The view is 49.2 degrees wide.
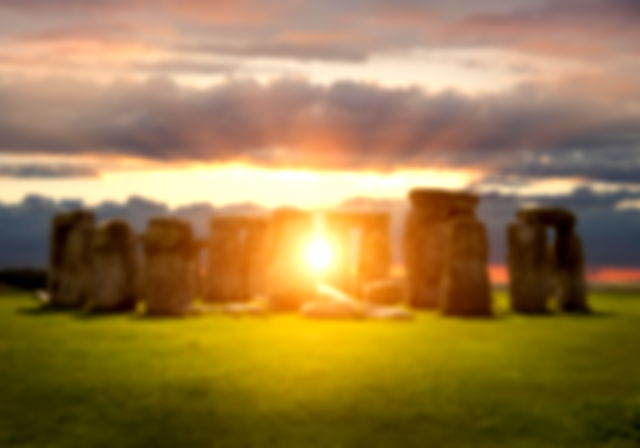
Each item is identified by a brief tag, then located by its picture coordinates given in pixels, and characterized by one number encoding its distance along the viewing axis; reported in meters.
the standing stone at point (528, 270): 19.19
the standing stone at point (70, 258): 20.23
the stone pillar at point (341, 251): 26.61
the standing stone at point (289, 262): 19.78
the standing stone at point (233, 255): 25.17
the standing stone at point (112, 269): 18.94
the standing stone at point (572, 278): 19.88
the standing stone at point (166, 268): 18.08
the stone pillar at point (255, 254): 25.78
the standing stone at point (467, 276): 18.16
